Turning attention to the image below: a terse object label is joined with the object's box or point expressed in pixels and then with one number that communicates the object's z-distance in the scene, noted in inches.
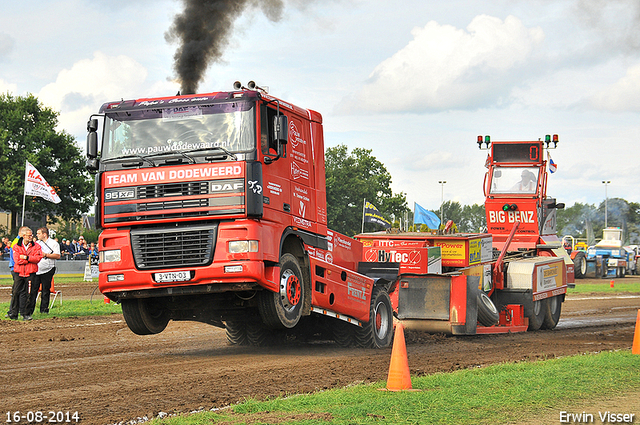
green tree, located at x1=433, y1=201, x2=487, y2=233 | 5915.4
